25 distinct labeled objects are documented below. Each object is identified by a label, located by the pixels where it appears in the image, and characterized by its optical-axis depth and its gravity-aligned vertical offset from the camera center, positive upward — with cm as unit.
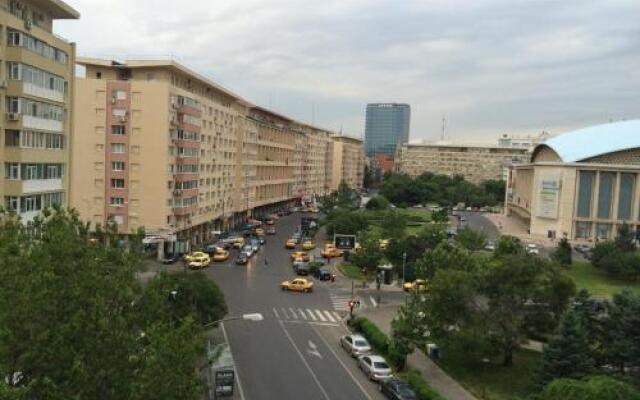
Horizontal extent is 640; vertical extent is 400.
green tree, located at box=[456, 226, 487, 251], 6369 -686
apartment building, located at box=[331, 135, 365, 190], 18325 +109
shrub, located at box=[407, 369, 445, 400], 2823 -990
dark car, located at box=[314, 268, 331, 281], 5909 -1022
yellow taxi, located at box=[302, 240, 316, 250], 7781 -1007
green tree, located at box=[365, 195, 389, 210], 12988 -762
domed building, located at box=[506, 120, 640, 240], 9550 -209
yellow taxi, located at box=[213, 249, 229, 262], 6606 -1003
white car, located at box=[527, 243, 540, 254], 8296 -967
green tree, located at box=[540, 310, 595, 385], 2812 -791
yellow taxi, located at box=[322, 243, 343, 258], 7131 -988
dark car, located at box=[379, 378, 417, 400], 2830 -999
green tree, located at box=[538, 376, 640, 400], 2118 -716
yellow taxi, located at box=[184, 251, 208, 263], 6147 -962
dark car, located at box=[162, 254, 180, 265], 6157 -999
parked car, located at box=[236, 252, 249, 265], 6506 -1018
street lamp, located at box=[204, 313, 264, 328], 2092 -515
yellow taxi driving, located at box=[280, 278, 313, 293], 5362 -1029
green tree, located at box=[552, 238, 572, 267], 6640 -823
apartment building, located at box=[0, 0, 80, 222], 3269 +246
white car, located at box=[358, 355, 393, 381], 3178 -1008
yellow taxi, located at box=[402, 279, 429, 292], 3753 -783
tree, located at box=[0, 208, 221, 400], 1255 -369
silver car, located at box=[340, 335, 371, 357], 3547 -1006
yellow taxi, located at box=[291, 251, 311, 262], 6694 -992
